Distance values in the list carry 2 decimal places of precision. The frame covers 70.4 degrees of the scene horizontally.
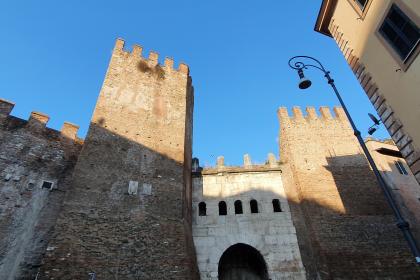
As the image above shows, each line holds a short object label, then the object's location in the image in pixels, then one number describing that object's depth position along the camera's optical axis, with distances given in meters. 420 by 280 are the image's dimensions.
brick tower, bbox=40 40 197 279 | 8.69
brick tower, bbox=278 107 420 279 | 10.59
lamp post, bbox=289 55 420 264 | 4.46
